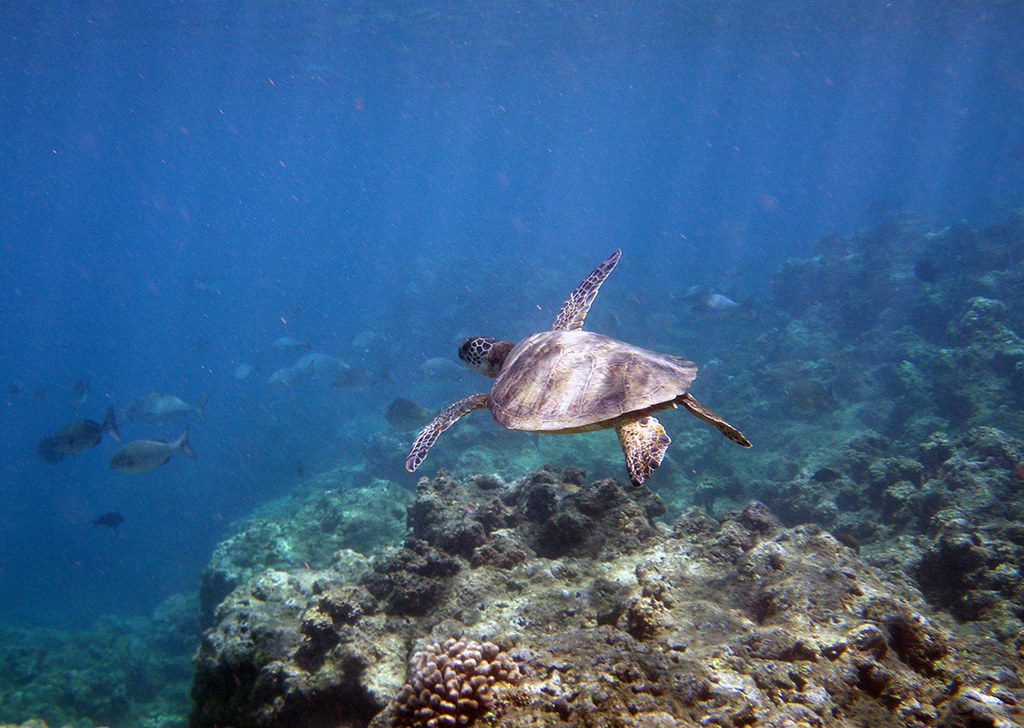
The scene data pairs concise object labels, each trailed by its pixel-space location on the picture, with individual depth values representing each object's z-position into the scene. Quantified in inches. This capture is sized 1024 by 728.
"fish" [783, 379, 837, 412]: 511.5
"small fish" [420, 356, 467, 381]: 601.6
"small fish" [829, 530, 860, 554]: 238.1
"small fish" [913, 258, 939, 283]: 577.9
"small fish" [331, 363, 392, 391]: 639.1
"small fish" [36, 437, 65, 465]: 468.0
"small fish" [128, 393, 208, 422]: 603.2
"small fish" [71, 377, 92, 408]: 613.9
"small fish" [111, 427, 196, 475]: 420.2
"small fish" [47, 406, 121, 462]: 428.5
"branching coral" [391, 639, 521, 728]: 91.9
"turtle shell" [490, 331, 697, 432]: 145.4
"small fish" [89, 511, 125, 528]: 461.6
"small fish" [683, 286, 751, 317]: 650.8
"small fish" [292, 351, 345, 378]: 727.7
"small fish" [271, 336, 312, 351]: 847.7
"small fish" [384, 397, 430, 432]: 489.1
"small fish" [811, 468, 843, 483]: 342.6
